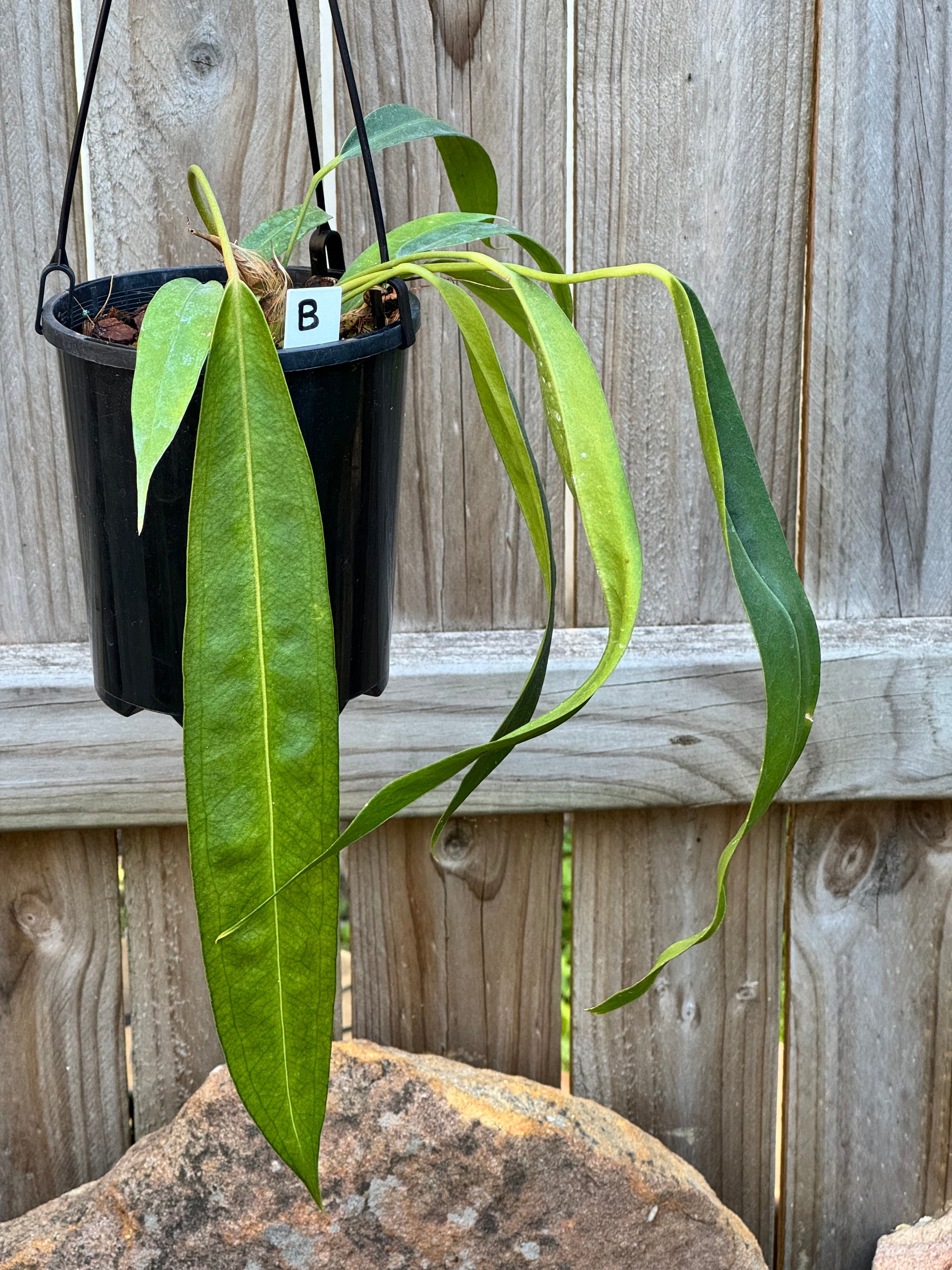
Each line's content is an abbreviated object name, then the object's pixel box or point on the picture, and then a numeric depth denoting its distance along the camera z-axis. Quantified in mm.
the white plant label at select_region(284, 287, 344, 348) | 651
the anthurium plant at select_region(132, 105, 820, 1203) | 556
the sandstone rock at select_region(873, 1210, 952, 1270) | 1286
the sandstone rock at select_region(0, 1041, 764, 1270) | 1144
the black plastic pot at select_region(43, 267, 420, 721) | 650
